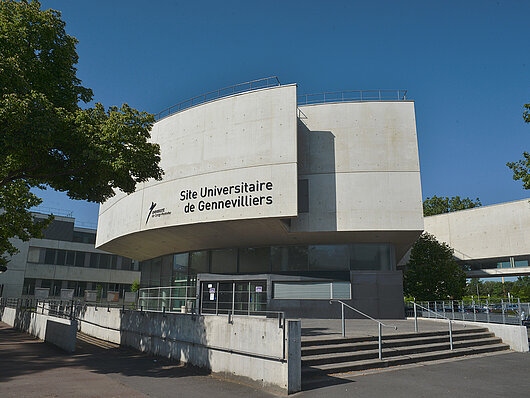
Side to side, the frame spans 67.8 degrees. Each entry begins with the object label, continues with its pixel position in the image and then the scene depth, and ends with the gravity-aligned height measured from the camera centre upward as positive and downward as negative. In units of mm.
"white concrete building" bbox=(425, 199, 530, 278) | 36406 +5281
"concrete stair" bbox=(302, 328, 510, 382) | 9617 -1706
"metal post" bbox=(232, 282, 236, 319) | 12344 -193
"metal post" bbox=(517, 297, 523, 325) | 16253 -936
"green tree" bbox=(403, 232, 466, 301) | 34188 +1408
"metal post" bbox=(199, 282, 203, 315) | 13984 -361
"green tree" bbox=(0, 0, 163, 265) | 10180 +4344
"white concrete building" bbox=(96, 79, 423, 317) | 20828 +5051
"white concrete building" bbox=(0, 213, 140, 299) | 49188 +2322
